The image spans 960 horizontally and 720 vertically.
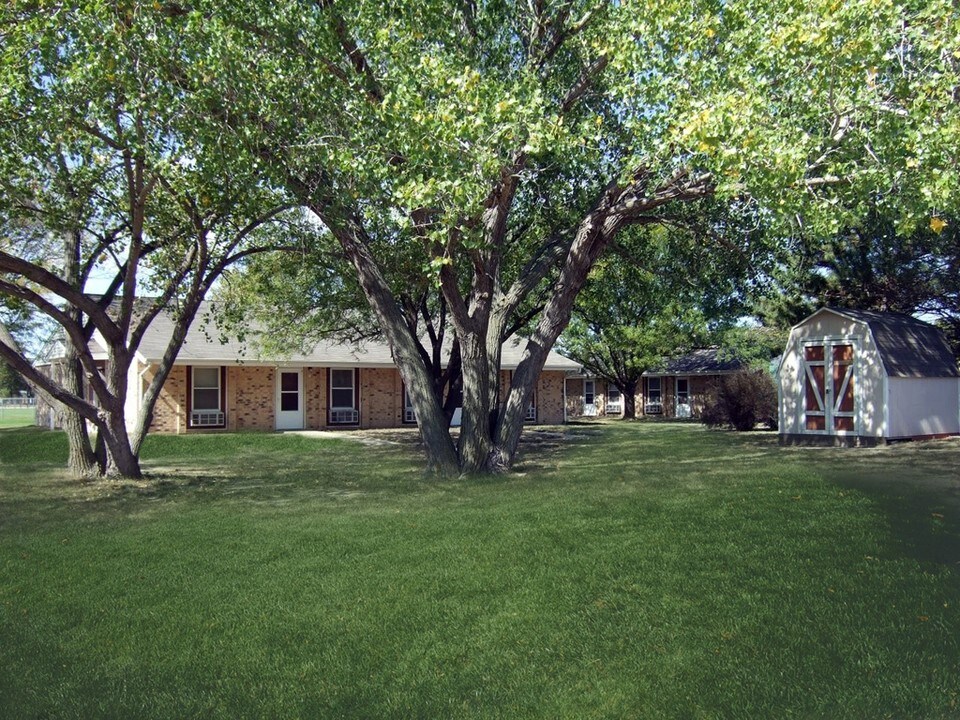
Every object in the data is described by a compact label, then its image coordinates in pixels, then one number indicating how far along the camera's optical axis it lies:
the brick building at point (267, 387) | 25.28
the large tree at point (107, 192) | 9.67
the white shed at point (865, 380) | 19.31
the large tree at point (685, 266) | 15.02
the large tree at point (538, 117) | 8.64
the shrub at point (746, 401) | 27.59
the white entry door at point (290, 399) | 27.42
